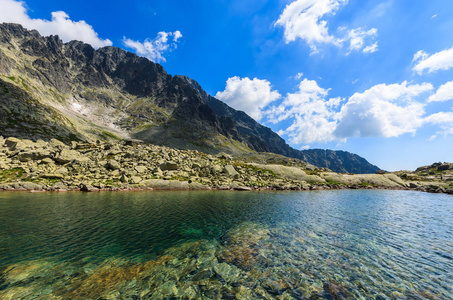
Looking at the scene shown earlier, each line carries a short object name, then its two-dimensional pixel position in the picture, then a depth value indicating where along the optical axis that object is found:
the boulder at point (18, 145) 66.88
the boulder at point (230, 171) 75.62
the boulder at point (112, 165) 63.91
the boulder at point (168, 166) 70.25
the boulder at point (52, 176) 53.00
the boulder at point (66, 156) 62.56
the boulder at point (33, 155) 60.33
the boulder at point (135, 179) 56.39
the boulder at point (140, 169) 64.25
